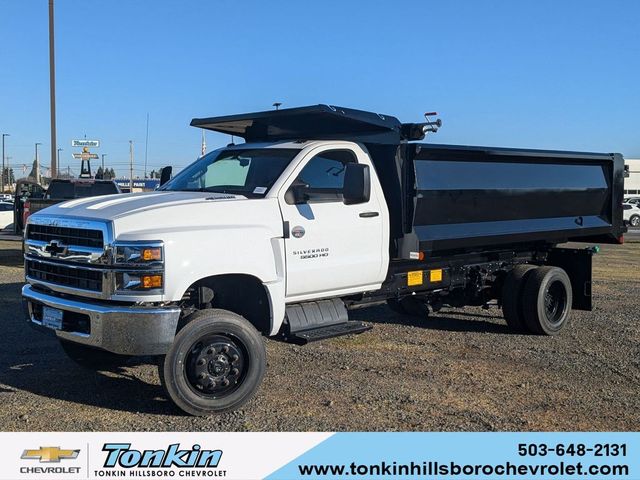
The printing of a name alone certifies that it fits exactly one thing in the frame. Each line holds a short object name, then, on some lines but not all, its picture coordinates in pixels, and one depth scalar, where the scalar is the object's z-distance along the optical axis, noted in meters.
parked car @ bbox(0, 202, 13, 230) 26.91
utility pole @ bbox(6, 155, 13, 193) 119.14
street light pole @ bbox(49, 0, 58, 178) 22.41
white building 69.56
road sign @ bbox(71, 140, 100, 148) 40.75
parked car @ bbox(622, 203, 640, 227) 38.31
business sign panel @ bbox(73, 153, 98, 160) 34.26
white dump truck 5.09
